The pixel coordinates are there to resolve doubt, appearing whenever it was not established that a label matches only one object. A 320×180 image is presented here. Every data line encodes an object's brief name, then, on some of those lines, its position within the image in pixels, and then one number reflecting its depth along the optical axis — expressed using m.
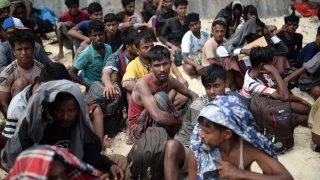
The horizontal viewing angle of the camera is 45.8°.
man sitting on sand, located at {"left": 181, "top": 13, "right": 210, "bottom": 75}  5.93
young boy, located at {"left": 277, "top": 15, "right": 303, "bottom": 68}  5.85
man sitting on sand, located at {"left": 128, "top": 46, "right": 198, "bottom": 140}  3.56
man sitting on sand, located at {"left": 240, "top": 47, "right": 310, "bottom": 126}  4.06
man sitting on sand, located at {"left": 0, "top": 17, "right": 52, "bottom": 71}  4.65
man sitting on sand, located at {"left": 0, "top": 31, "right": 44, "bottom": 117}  4.10
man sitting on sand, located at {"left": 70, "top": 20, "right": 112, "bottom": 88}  4.96
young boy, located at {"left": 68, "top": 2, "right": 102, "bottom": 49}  6.31
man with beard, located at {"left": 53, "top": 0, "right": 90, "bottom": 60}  6.69
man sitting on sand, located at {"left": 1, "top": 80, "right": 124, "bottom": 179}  2.56
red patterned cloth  1.71
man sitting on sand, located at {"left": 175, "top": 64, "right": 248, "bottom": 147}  3.57
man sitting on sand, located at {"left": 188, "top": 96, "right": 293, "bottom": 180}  2.32
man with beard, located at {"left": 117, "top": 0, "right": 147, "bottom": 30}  6.75
